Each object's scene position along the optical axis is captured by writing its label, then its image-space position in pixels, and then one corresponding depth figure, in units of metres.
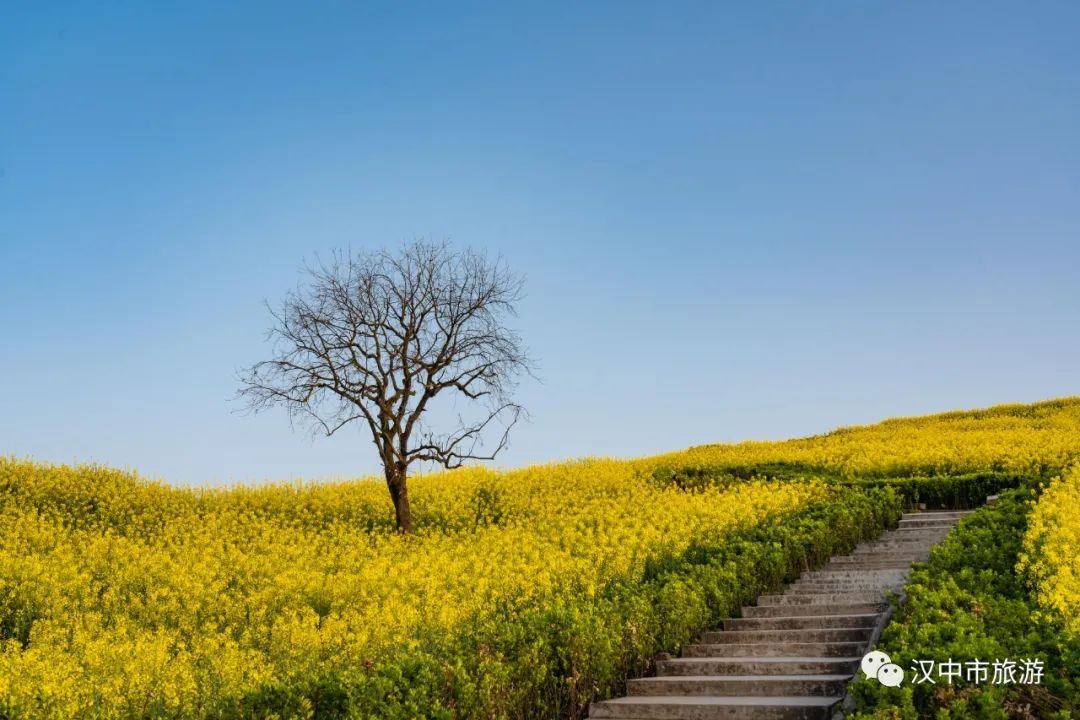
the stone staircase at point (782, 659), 10.46
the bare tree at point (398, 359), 26.22
